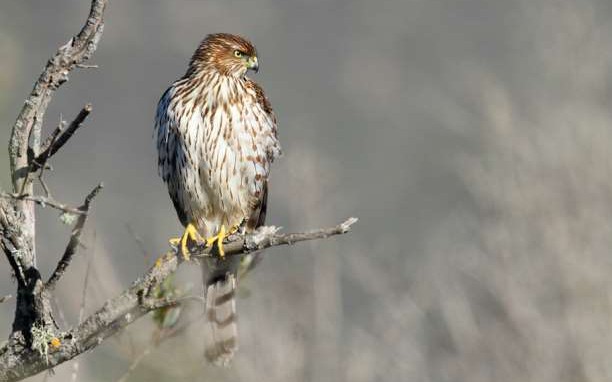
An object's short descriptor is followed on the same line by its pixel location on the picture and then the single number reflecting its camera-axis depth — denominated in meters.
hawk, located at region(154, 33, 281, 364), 11.66
